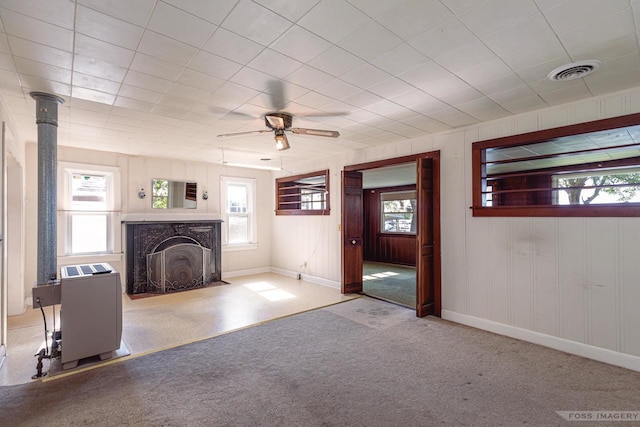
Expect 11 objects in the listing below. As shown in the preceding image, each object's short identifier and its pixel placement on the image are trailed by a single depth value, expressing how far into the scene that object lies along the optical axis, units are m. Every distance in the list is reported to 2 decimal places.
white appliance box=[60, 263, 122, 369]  2.65
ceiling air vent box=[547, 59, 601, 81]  2.25
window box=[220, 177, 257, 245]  6.70
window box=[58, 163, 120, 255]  4.93
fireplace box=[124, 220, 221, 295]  5.29
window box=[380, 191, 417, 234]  8.73
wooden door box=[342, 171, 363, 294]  5.23
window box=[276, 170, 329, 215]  6.71
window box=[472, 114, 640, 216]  2.87
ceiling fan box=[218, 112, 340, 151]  3.24
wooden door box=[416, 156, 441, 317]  3.97
